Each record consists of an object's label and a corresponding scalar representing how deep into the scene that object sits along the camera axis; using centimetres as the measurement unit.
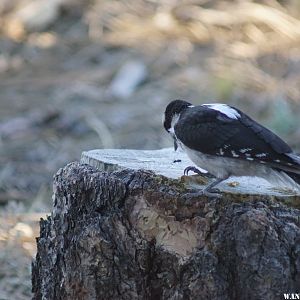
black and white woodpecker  784
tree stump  719
